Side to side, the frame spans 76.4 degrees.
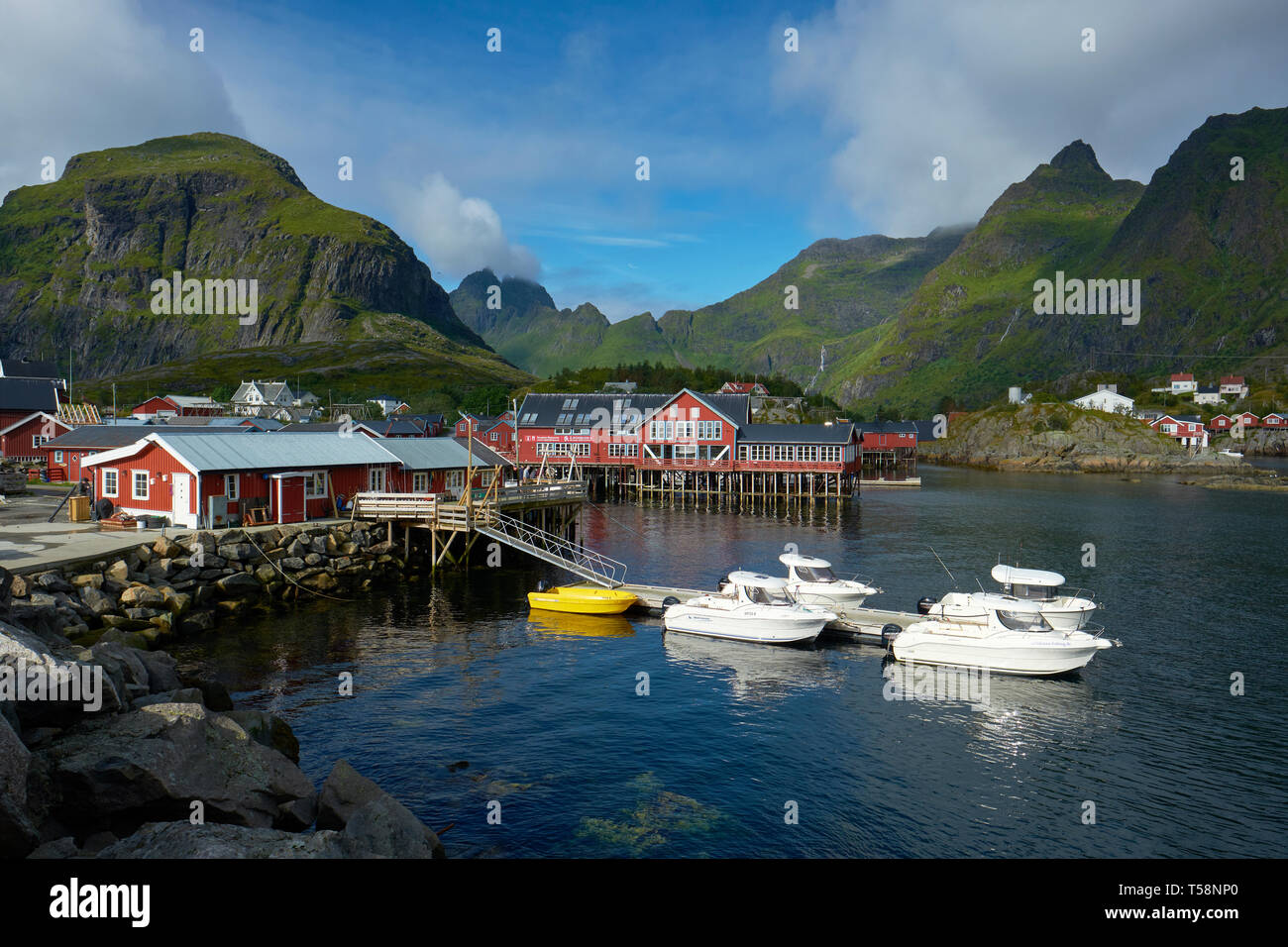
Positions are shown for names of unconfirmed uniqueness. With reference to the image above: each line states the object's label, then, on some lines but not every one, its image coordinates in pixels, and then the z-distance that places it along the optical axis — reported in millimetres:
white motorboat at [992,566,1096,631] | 32750
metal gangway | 42500
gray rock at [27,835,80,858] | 12172
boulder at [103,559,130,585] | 32781
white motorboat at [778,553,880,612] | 37969
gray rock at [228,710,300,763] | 19125
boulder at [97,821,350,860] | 12008
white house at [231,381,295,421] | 147562
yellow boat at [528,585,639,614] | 38688
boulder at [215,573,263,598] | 36562
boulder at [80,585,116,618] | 30094
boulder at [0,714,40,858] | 12234
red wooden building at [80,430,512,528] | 40906
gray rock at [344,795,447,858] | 12930
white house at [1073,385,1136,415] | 187875
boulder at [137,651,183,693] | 21078
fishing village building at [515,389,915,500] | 89125
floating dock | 34469
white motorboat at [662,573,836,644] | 33719
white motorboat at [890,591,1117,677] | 29453
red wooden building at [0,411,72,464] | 76062
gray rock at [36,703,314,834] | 14383
